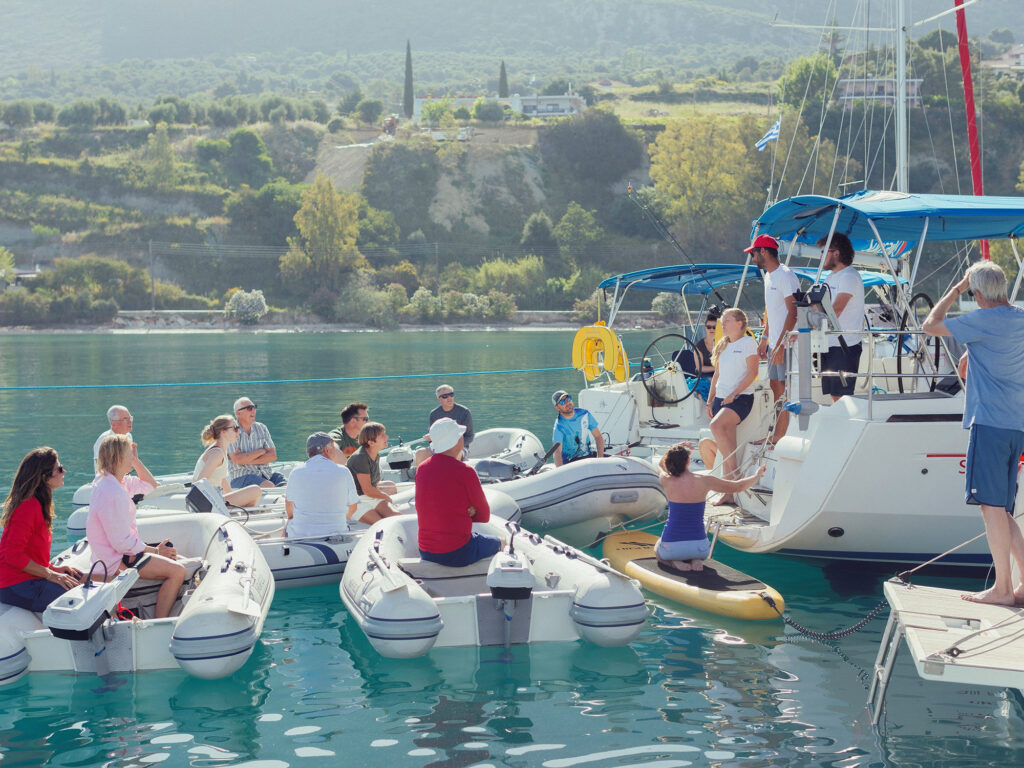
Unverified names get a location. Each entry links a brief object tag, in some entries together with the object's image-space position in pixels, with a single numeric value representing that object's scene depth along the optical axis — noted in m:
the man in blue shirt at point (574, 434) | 11.13
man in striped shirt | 9.95
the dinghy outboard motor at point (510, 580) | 6.30
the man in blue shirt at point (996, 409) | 5.26
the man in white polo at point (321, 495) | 8.26
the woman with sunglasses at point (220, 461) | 9.17
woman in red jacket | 5.93
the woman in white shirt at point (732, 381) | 8.75
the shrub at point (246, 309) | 70.62
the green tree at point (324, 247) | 78.25
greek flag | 17.45
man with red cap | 8.38
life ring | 13.74
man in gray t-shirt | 11.26
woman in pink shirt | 6.40
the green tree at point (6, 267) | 69.31
